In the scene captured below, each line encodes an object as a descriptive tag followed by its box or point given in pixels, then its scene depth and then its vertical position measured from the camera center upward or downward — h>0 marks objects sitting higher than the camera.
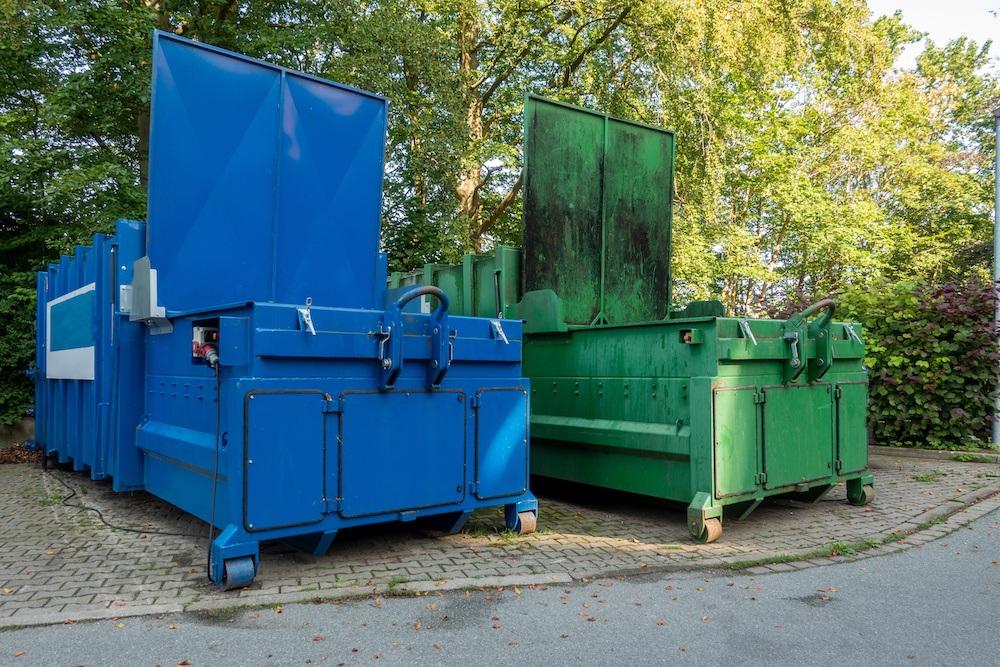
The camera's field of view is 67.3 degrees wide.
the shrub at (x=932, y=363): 10.35 -0.11
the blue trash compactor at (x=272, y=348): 4.48 +0.03
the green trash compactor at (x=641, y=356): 5.75 -0.01
